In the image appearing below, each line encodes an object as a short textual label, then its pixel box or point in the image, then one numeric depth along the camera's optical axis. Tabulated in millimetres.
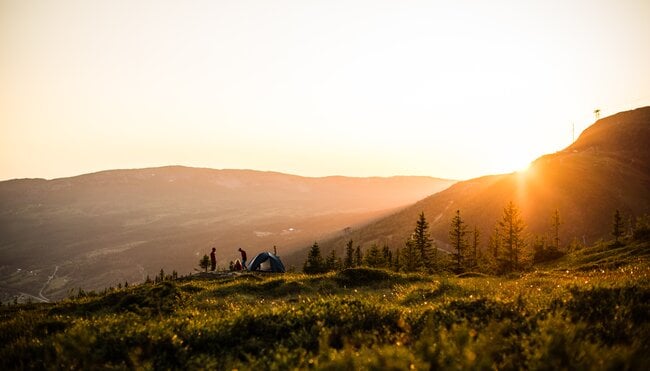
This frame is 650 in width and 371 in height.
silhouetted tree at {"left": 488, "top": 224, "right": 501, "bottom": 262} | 72612
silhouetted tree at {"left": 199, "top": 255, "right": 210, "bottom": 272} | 80006
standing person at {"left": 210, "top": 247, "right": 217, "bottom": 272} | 43319
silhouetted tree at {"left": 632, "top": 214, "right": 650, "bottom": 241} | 49088
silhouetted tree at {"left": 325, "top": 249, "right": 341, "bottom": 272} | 66262
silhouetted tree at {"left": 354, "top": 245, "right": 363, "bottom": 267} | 73900
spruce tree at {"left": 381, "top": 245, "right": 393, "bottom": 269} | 69825
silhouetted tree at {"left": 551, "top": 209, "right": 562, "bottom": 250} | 88788
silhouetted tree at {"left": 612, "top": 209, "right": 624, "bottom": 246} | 72688
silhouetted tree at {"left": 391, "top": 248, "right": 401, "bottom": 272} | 71475
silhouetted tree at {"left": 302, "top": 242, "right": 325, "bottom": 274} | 61947
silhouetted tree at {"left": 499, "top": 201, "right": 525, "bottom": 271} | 60647
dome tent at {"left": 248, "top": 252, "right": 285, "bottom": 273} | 43469
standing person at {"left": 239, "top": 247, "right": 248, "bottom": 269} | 44075
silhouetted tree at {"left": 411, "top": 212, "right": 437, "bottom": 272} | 66938
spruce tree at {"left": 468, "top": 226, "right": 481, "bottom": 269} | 70900
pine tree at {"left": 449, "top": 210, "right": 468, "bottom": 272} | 64062
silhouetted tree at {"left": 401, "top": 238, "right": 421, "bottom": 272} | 67375
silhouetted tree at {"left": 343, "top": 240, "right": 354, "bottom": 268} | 76425
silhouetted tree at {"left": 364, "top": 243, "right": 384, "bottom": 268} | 68500
